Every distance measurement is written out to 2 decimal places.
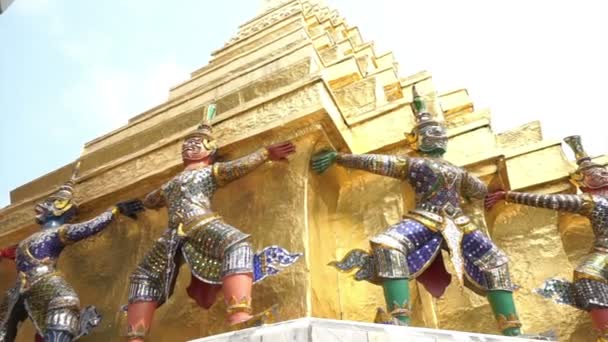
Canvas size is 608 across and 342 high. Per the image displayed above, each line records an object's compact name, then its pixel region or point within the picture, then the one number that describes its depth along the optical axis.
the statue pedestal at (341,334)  2.74
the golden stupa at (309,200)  4.73
